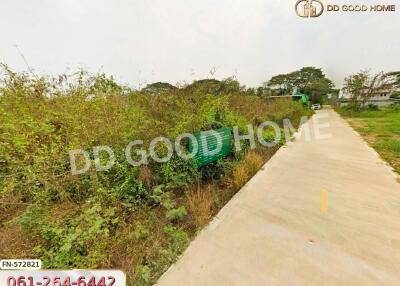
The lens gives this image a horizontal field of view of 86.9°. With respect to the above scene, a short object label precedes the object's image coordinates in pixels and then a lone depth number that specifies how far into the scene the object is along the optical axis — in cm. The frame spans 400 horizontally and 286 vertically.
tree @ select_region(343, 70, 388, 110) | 2184
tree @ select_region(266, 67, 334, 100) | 5759
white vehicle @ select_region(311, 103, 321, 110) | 3558
